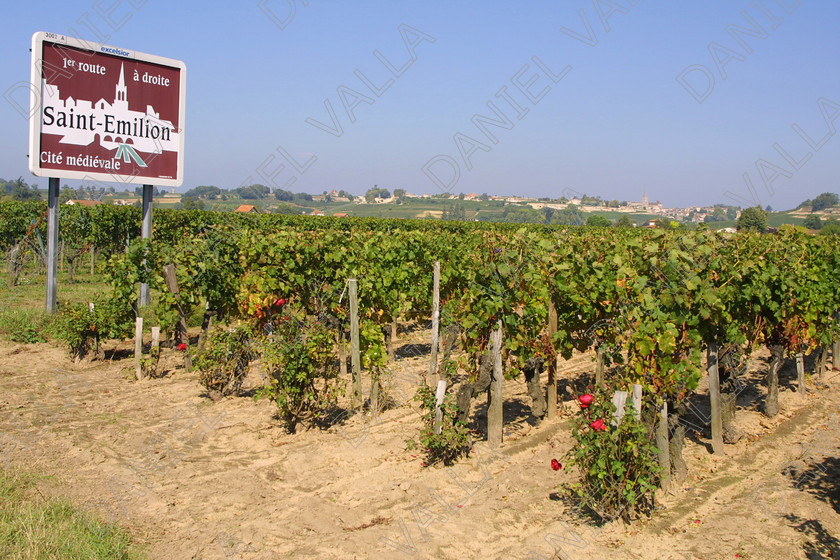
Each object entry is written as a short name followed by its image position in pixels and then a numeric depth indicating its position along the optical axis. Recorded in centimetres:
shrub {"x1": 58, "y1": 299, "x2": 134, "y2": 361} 979
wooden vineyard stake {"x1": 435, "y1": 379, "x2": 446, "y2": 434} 627
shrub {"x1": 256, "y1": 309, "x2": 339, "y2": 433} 679
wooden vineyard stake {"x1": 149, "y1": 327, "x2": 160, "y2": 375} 934
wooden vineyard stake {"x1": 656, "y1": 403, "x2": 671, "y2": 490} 545
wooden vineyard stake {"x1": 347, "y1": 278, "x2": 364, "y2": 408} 773
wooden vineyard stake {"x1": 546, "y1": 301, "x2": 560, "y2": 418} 748
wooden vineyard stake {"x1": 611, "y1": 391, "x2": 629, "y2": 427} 491
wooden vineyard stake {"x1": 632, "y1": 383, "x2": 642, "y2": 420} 504
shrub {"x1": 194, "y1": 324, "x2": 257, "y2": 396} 816
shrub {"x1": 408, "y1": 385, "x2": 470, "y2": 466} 605
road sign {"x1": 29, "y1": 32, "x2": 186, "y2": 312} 1212
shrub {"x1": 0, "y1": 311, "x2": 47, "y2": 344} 1121
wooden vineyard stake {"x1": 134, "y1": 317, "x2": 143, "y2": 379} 928
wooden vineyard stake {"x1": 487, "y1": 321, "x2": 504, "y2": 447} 655
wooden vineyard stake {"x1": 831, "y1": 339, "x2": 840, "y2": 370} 1050
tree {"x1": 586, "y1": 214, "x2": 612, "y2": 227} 3681
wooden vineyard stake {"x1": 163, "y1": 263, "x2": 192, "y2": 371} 980
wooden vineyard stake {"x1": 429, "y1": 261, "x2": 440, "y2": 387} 845
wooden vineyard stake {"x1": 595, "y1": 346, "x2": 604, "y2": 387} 781
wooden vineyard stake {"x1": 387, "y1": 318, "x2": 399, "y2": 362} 1066
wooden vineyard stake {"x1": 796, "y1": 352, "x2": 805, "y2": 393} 877
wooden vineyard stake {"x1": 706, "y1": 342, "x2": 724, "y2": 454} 655
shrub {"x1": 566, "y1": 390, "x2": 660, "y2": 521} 474
